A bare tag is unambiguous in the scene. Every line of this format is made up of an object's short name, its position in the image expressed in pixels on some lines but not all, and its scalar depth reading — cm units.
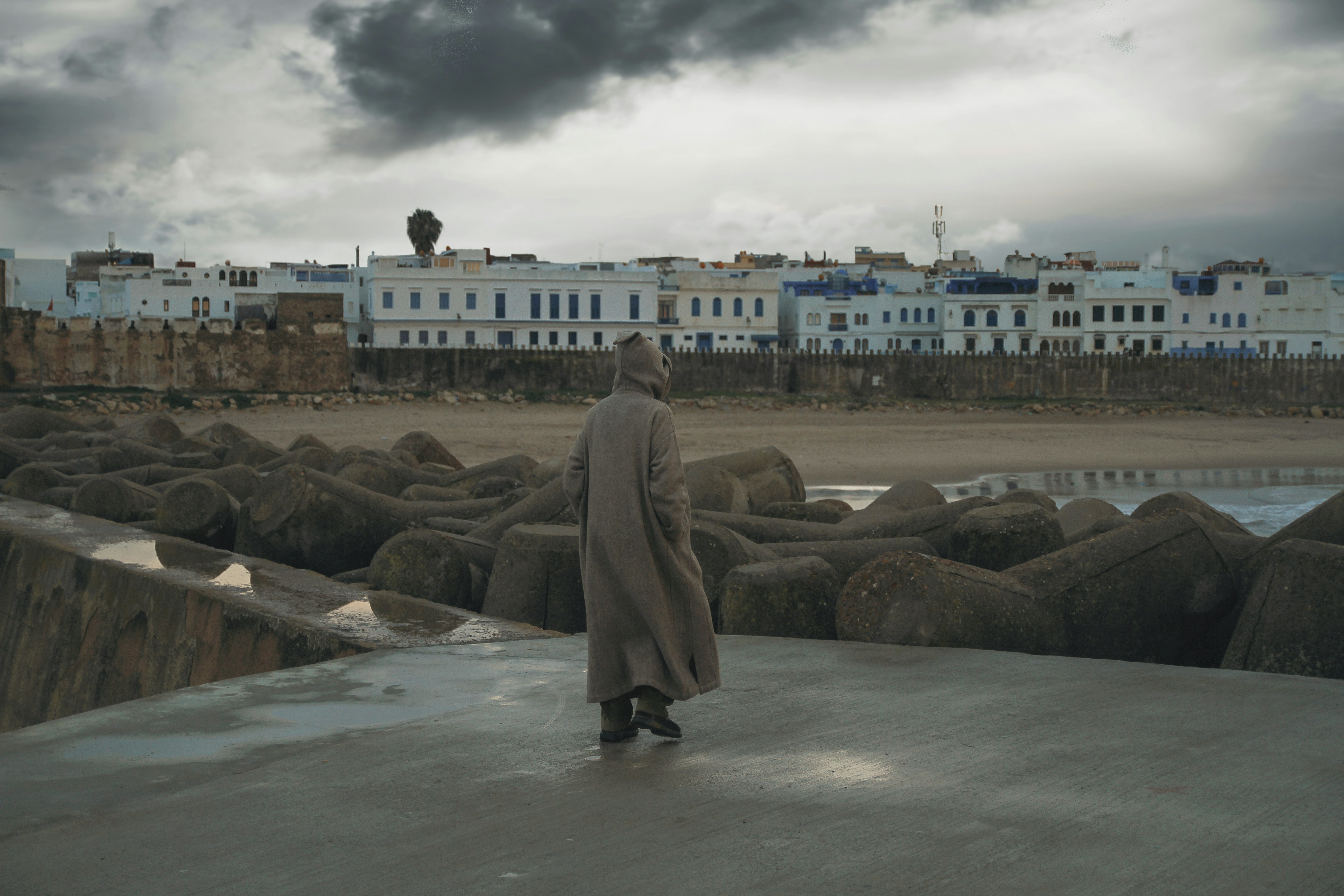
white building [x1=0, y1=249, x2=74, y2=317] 7525
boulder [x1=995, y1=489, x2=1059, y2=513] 962
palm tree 7669
